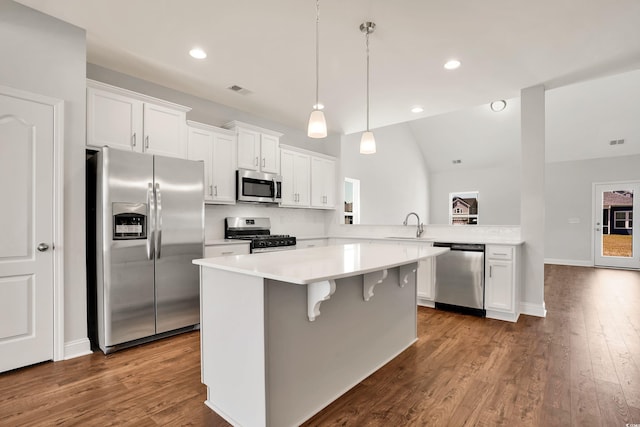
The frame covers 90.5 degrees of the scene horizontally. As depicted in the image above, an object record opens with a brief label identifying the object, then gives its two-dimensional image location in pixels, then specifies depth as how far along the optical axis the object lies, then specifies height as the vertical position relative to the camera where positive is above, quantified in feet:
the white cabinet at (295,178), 16.35 +1.79
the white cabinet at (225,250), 11.70 -1.47
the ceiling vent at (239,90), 12.72 +4.99
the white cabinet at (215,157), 12.62 +2.26
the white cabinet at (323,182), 17.92 +1.71
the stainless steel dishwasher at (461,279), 12.55 -2.75
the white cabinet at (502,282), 11.85 -2.71
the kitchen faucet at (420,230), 15.28 -0.90
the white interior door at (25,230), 7.80 -0.47
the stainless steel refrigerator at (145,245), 9.07 -1.03
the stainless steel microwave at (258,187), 13.99 +1.15
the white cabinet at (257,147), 14.15 +3.02
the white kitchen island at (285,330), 5.34 -2.32
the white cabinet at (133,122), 9.66 +2.99
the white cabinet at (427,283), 13.72 -3.14
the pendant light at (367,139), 8.60 +2.01
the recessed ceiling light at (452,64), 10.50 +4.97
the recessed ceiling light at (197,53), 9.89 +5.04
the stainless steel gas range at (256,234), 13.24 -1.06
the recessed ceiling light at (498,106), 23.01 +7.76
